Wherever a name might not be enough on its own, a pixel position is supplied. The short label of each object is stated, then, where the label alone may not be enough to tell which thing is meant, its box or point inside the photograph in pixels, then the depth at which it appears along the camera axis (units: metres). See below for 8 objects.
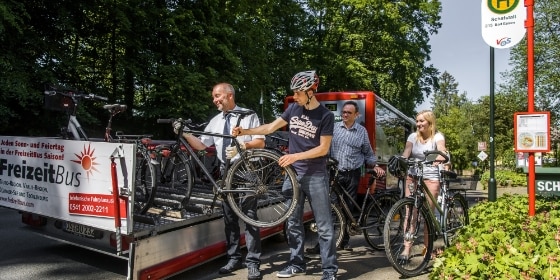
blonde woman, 5.53
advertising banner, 4.06
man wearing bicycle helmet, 4.47
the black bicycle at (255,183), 4.73
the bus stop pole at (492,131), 10.82
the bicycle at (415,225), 4.87
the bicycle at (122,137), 5.20
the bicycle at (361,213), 5.94
